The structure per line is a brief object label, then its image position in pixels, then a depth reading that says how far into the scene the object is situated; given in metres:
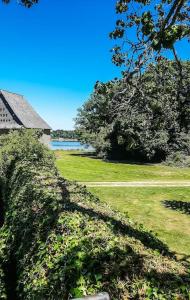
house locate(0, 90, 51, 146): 26.57
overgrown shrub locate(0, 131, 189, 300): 2.46
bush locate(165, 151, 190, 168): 24.78
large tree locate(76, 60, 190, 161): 7.09
